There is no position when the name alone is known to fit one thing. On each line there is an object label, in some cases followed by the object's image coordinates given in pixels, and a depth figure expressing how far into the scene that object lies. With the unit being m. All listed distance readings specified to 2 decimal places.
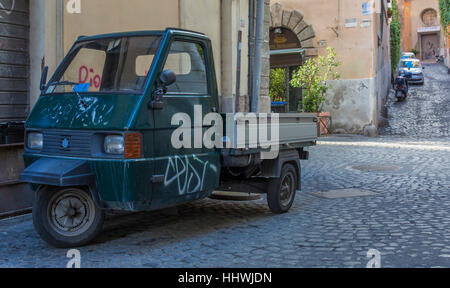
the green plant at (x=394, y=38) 36.69
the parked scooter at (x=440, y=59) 57.69
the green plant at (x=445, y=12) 39.09
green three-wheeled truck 4.76
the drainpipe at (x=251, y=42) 11.64
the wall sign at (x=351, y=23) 20.45
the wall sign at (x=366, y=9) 20.21
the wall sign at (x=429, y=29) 62.09
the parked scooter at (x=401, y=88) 29.38
